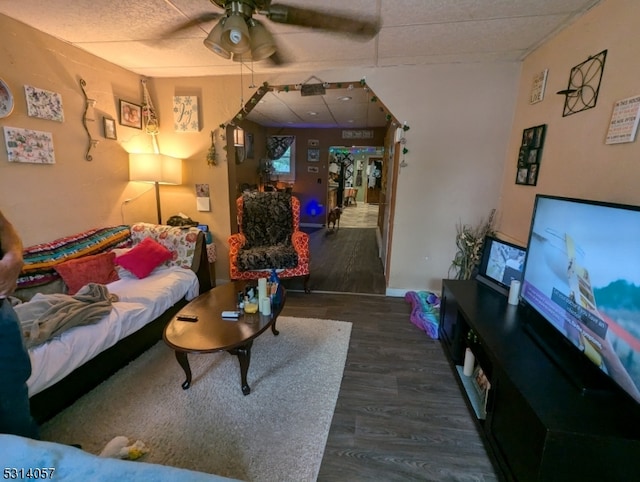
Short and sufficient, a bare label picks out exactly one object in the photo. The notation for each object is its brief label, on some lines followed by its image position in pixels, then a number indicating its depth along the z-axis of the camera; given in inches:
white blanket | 58.9
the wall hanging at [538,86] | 89.5
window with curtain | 285.7
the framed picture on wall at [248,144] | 237.9
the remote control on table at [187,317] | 74.4
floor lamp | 117.2
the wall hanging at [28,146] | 80.7
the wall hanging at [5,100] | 78.6
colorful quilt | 79.6
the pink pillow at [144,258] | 97.6
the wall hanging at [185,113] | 127.8
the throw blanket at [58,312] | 61.1
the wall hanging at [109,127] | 110.0
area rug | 55.9
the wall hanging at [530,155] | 89.6
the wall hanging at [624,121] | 56.5
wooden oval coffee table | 64.3
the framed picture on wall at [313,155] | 284.4
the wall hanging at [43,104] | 84.9
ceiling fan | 59.1
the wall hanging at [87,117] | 101.0
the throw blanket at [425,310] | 100.0
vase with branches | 108.4
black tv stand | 39.2
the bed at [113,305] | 60.8
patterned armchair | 126.3
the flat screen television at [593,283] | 42.5
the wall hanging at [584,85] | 66.8
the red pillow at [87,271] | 84.3
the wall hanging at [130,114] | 117.3
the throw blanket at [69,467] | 25.2
